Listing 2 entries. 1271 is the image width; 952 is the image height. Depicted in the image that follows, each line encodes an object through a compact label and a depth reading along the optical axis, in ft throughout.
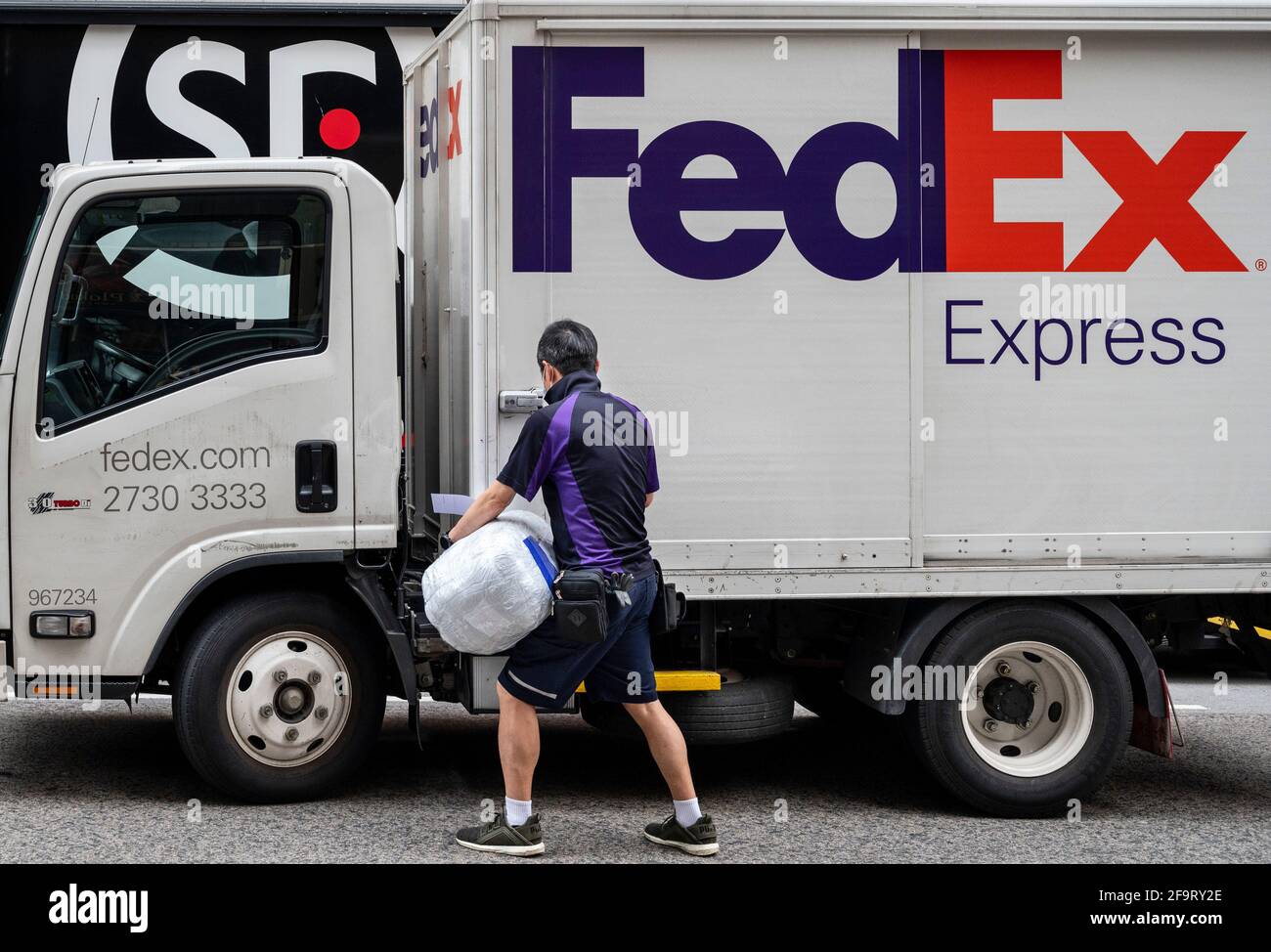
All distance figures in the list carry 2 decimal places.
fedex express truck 16.94
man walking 15.46
